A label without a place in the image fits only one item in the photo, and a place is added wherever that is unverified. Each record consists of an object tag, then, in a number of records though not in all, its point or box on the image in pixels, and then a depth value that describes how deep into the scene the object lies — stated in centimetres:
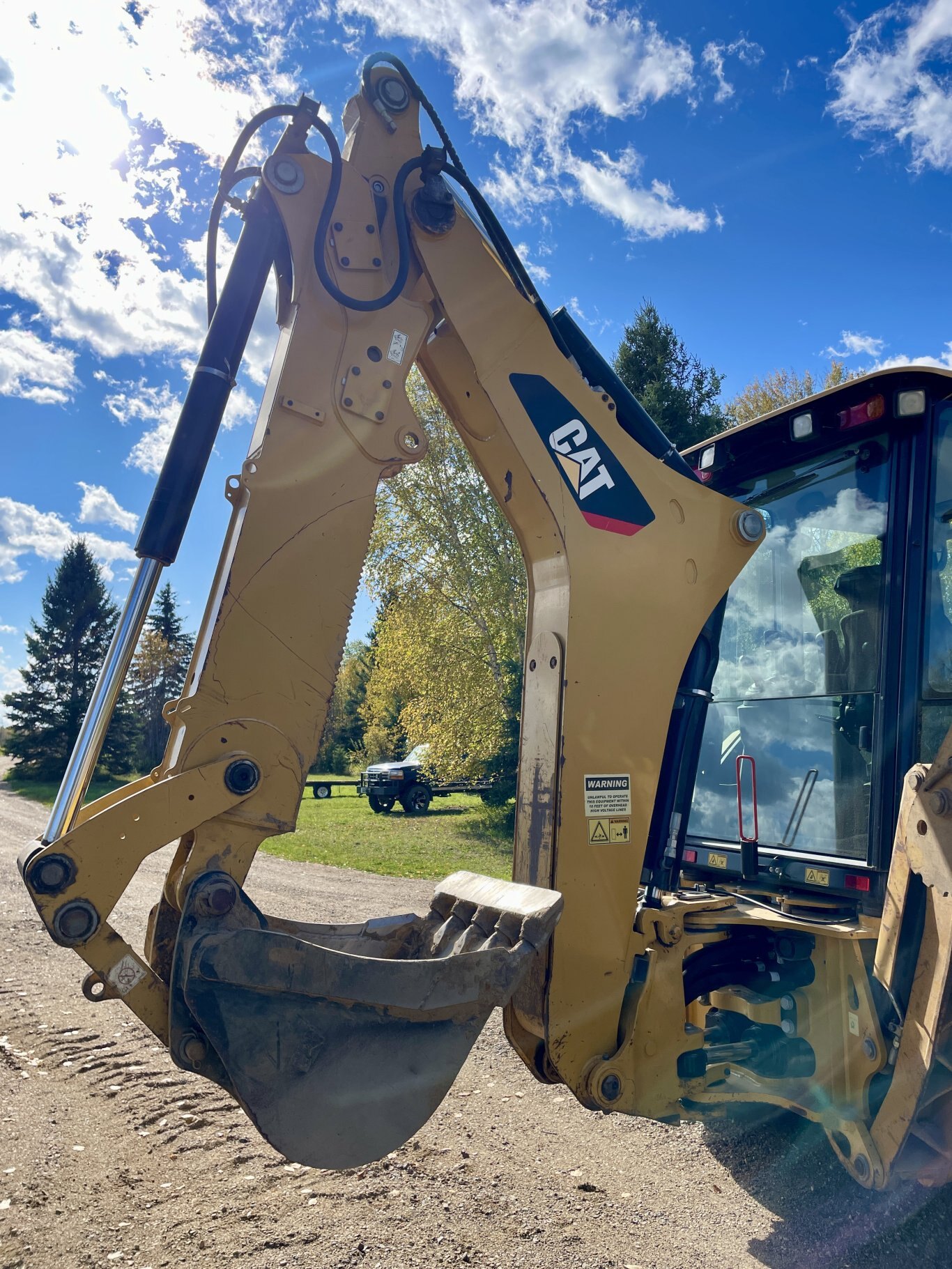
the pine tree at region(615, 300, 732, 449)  2298
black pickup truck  2323
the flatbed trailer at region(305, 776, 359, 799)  2983
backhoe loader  240
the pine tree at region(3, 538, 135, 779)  3375
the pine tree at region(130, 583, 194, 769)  4228
